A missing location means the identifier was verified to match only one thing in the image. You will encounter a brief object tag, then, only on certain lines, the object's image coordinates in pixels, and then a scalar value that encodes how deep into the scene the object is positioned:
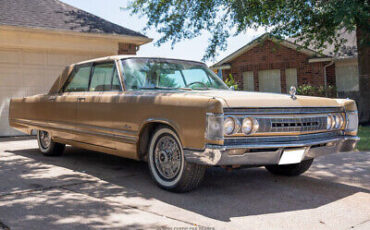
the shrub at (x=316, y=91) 19.03
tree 12.52
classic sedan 4.14
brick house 20.33
